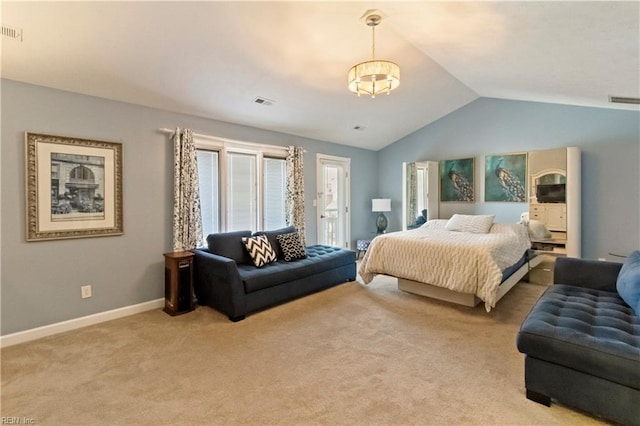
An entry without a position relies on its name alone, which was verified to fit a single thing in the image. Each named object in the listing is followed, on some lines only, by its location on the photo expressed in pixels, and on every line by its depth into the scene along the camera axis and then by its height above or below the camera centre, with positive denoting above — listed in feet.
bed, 10.81 -2.04
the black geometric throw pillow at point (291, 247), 13.60 -1.64
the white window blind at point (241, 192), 14.37 +0.91
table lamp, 21.15 +0.11
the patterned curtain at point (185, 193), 12.01 +0.77
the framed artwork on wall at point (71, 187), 9.21 +0.84
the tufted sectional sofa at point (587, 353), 5.37 -2.72
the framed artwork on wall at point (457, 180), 18.70 +1.80
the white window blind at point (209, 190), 13.37 +0.98
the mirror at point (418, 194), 19.77 +1.04
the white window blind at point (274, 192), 15.88 +0.99
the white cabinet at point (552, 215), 15.08 -0.36
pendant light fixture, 8.50 +3.93
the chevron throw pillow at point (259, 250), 12.52 -1.64
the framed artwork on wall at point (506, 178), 16.80 +1.75
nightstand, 20.12 -2.38
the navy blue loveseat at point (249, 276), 10.64 -2.54
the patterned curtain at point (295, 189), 16.38 +1.18
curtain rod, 11.86 +3.25
